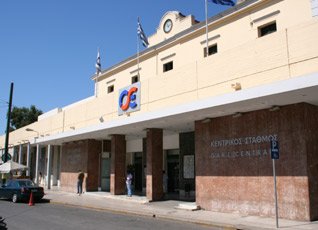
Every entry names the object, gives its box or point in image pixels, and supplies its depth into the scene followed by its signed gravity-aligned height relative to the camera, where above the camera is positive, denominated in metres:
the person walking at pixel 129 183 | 22.94 -0.70
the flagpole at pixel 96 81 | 33.31 +8.30
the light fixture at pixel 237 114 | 16.03 +2.52
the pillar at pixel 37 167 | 34.26 +0.41
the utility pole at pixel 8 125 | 36.16 +4.55
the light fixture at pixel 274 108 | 14.50 +2.54
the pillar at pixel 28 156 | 36.56 +1.48
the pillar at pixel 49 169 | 33.03 +0.22
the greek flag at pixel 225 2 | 20.74 +9.58
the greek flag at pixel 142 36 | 25.14 +9.24
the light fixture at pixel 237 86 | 14.84 +3.49
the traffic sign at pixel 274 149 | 12.23 +0.76
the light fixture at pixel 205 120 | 17.48 +2.46
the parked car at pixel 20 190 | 22.75 -1.18
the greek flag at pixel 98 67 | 33.41 +9.46
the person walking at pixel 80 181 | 27.03 -0.73
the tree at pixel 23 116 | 74.38 +11.33
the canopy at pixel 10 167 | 32.12 +0.38
